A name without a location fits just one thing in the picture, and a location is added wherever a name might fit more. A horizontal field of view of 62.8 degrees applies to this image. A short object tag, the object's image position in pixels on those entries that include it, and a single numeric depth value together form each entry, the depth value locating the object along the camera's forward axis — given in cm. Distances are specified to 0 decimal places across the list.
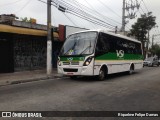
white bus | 717
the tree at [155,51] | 4109
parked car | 1992
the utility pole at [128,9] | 1892
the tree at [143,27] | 2617
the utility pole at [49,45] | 938
